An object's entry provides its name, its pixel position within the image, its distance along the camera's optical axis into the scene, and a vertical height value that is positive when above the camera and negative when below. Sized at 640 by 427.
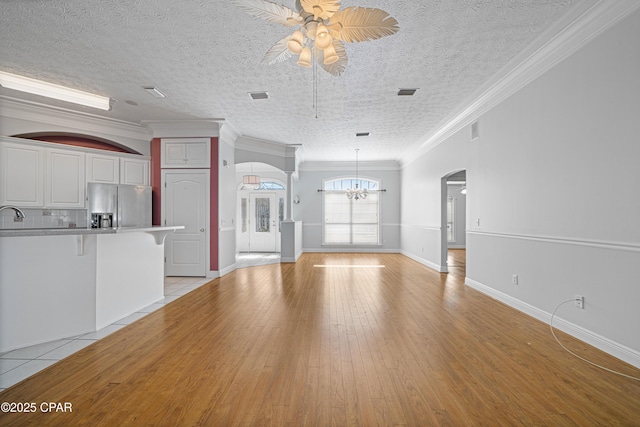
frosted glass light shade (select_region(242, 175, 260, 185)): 8.66 +0.98
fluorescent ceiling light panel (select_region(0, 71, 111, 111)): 4.30 +1.83
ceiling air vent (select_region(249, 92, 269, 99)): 4.75 +1.83
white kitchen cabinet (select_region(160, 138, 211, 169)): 6.12 +1.23
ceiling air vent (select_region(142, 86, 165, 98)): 4.51 +1.82
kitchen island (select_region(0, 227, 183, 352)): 2.71 -0.63
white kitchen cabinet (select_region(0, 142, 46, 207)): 4.76 +0.64
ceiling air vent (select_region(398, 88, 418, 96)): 4.60 +1.82
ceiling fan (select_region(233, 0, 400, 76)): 2.00 +1.29
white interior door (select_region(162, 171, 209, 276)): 6.11 -0.06
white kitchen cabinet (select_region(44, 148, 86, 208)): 5.19 +0.61
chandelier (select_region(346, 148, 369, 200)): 9.41 +0.68
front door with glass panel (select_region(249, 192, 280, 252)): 10.76 -0.18
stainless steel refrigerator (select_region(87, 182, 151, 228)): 5.56 +0.23
